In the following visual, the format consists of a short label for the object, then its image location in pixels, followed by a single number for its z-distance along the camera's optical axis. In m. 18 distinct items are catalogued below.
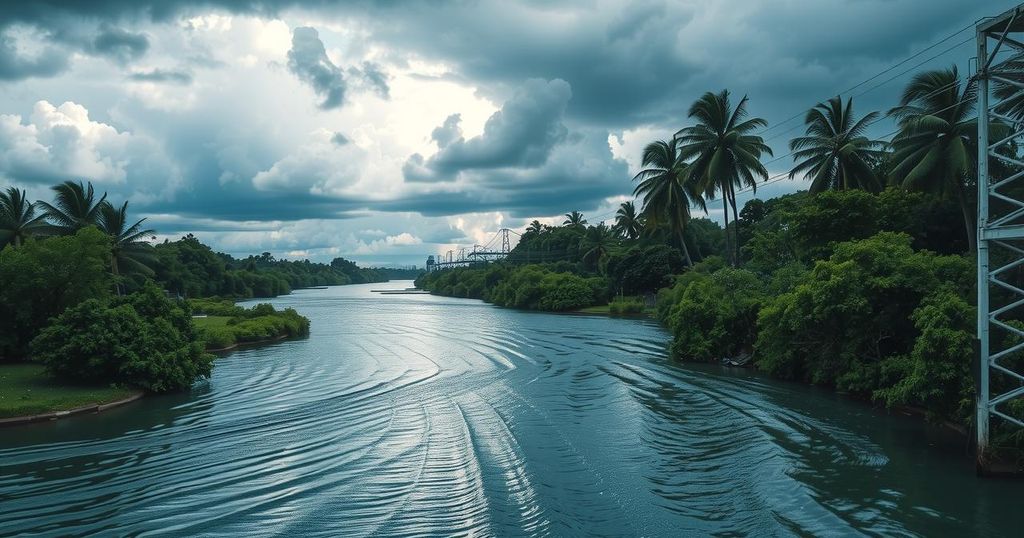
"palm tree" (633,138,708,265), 54.88
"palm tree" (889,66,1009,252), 29.86
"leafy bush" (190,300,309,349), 40.84
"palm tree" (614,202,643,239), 88.07
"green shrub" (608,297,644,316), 67.75
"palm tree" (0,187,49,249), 40.97
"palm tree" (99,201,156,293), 47.84
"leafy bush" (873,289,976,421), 15.40
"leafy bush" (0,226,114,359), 26.73
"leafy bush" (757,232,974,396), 20.23
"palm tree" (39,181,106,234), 42.81
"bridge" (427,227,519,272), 156.02
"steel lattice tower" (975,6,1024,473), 12.54
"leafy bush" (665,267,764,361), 31.59
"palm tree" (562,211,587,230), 126.68
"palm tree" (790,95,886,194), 37.84
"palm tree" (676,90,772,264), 44.28
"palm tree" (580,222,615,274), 92.47
